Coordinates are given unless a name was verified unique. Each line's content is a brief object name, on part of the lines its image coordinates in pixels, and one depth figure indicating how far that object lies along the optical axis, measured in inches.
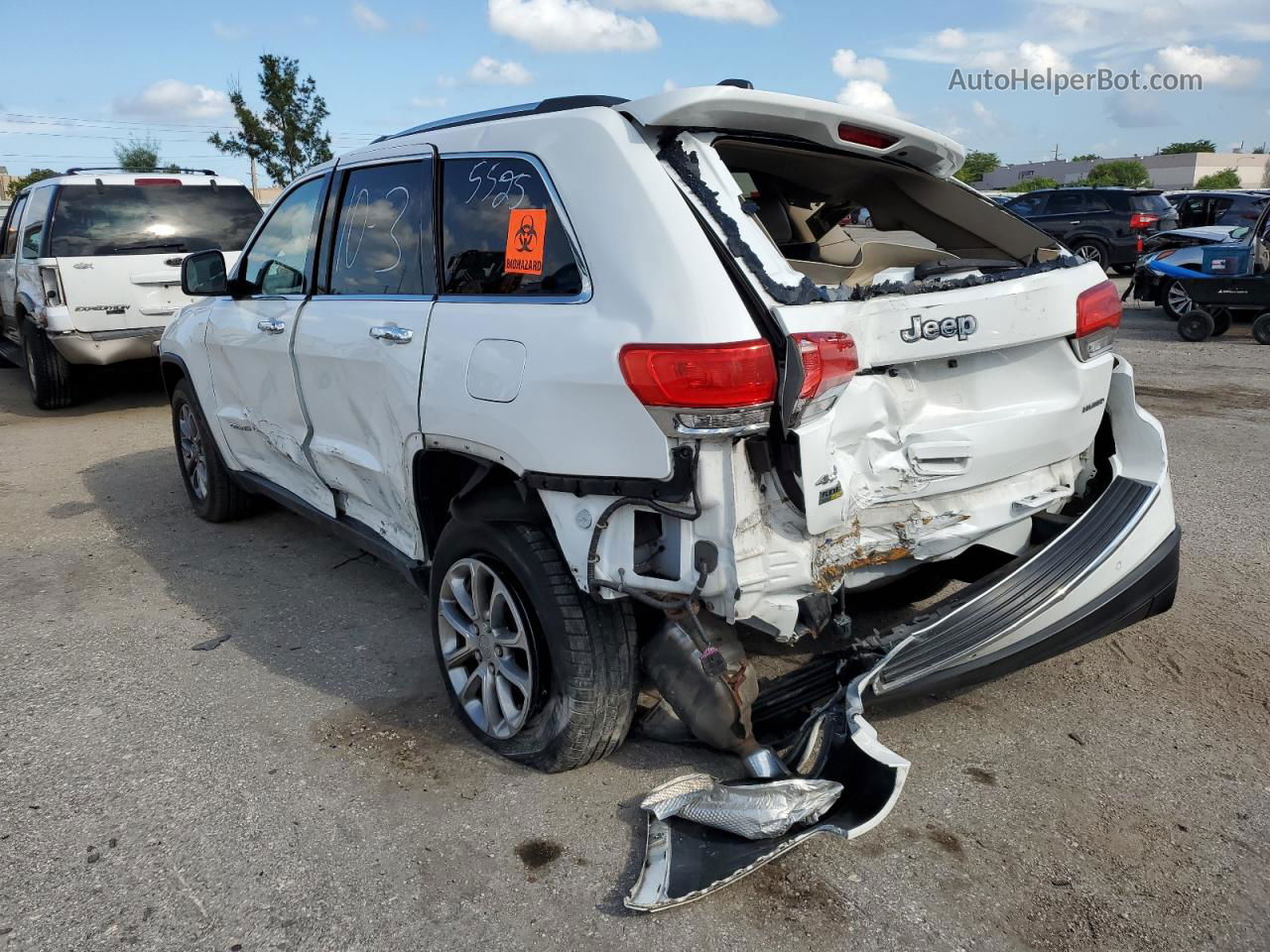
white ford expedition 340.8
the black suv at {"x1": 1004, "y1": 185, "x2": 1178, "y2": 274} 730.8
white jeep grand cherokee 97.8
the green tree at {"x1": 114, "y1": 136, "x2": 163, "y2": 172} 1684.1
